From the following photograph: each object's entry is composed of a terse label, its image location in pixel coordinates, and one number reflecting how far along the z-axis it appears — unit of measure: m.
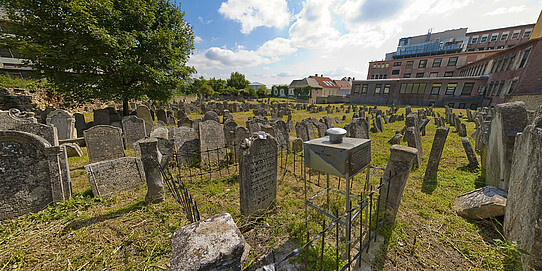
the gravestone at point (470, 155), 5.58
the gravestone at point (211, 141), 6.32
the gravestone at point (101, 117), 10.58
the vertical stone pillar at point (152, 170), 3.67
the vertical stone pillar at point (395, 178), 2.83
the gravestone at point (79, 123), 9.99
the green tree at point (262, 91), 50.94
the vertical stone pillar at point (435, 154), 4.95
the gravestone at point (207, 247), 1.29
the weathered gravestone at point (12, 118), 5.51
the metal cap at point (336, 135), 2.51
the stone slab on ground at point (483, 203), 3.24
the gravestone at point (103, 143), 5.78
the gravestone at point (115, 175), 4.10
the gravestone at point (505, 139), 3.57
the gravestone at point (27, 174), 3.27
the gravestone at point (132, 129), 7.77
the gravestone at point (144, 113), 10.69
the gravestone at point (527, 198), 2.12
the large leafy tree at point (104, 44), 8.22
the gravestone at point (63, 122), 7.75
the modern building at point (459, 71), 19.01
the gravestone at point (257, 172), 3.37
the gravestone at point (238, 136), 6.29
